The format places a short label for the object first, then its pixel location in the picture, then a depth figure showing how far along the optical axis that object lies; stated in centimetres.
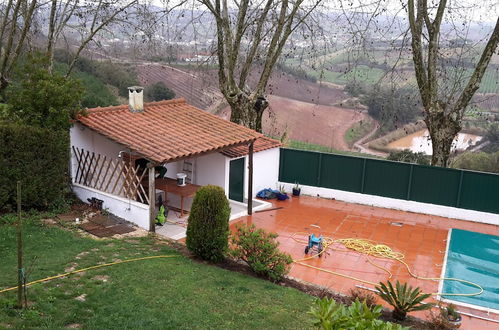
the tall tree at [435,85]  1499
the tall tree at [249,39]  1750
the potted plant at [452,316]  831
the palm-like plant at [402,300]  822
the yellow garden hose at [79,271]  771
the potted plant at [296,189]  1691
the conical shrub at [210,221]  998
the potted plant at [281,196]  1630
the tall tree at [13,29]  1353
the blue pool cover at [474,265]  989
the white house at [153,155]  1227
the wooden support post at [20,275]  660
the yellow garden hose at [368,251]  1060
